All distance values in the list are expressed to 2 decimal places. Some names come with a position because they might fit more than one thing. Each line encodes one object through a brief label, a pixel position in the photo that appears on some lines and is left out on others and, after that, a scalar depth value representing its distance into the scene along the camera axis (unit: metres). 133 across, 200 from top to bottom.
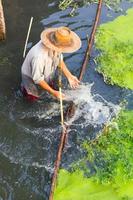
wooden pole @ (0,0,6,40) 9.38
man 7.25
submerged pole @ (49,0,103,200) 6.78
